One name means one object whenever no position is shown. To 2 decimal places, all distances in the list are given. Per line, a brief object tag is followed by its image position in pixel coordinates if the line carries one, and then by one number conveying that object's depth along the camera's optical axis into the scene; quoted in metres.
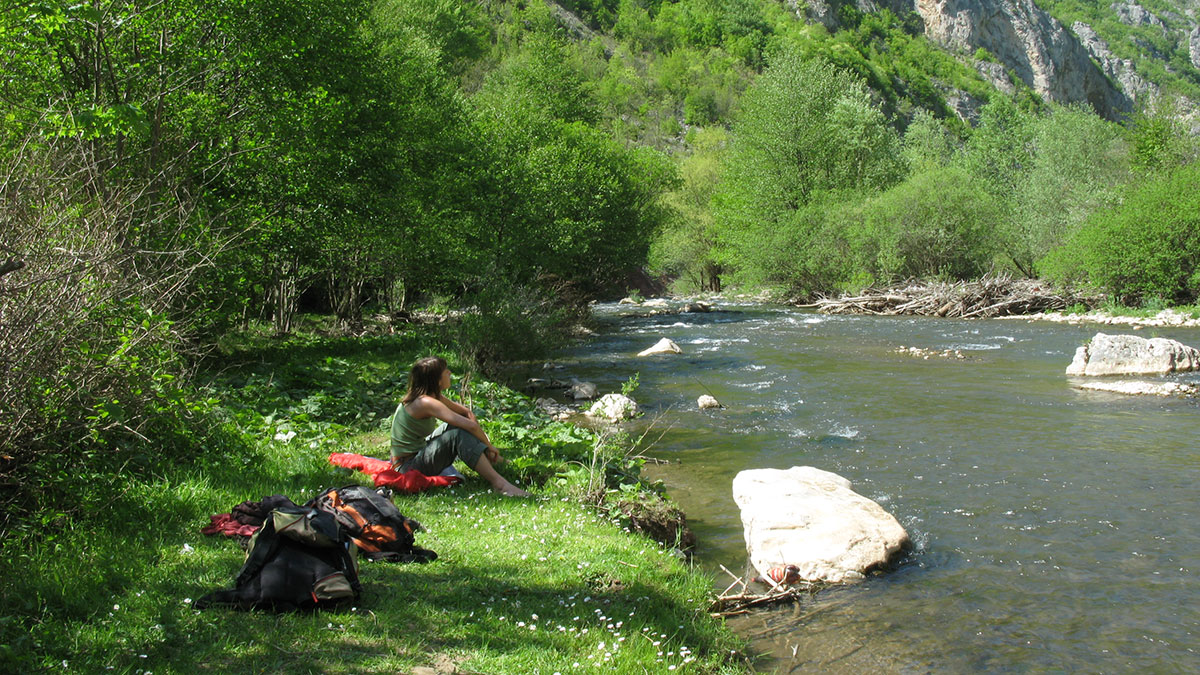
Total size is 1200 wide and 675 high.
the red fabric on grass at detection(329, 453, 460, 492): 6.93
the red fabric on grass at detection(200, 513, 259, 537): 5.19
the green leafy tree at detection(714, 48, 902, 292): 42.97
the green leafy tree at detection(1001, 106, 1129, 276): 37.00
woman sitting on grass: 7.38
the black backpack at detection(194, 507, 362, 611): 4.16
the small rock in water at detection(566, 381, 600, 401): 15.12
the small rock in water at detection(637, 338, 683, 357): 21.66
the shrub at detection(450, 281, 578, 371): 15.80
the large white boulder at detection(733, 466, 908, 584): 6.59
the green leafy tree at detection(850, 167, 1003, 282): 37.28
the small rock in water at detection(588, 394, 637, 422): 12.87
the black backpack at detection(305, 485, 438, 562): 5.13
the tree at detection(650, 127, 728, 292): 53.69
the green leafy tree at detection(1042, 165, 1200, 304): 27.58
